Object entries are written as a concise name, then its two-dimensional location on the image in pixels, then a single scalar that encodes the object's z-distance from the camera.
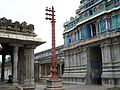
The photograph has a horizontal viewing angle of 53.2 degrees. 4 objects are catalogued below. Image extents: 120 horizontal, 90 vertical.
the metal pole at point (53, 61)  11.50
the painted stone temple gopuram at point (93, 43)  17.12
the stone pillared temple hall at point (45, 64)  28.48
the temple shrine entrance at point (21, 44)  9.92
